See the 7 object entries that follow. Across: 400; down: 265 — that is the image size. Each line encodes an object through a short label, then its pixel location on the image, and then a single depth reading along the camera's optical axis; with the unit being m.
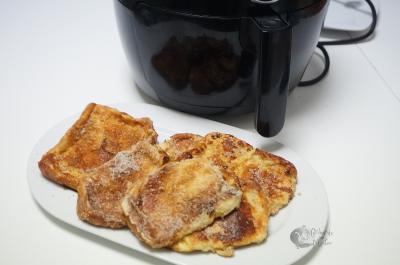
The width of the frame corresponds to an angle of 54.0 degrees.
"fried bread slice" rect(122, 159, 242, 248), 0.57
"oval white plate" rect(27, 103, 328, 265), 0.58
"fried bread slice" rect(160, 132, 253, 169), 0.70
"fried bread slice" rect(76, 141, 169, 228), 0.60
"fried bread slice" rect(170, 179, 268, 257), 0.58
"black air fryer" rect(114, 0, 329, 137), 0.64
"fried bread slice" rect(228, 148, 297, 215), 0.65
